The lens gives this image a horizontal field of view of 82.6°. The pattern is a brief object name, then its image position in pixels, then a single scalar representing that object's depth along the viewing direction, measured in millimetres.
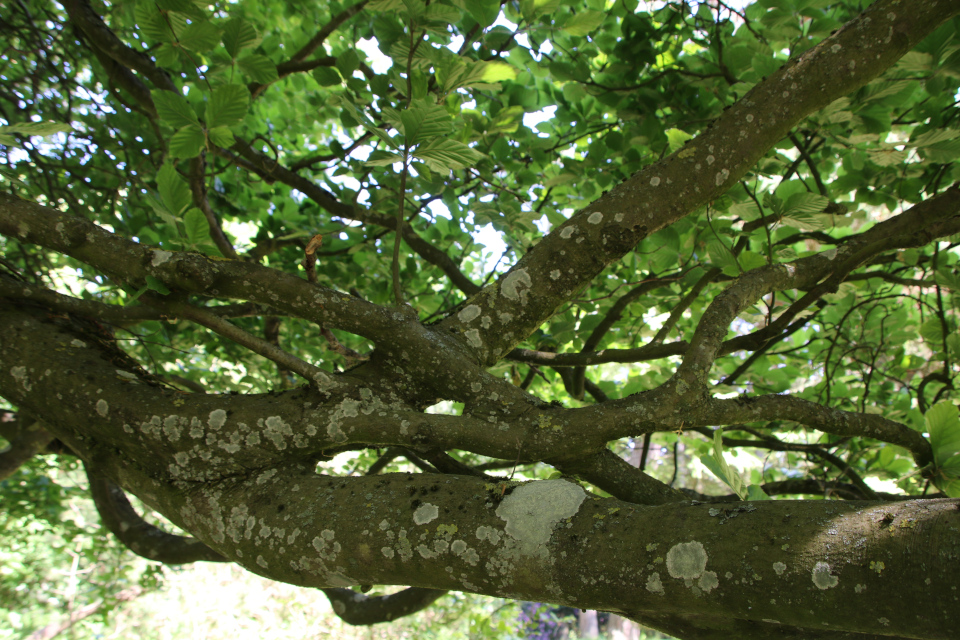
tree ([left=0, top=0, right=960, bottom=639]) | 899
